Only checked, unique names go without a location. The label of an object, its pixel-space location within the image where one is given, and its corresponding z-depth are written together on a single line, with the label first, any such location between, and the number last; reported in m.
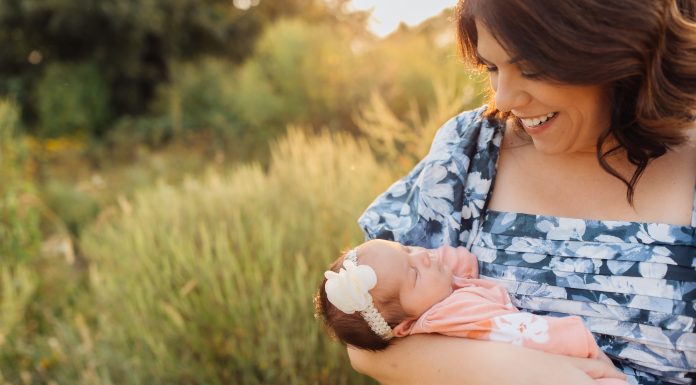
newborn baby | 1.46
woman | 1.40
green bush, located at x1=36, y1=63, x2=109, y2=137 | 12.72
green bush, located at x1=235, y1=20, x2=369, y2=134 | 8.40
